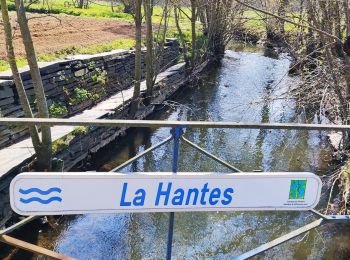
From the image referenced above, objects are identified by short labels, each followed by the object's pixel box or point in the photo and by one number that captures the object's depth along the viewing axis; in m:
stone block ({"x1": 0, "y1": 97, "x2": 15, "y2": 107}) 8.05
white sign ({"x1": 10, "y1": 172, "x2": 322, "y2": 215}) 2.72
